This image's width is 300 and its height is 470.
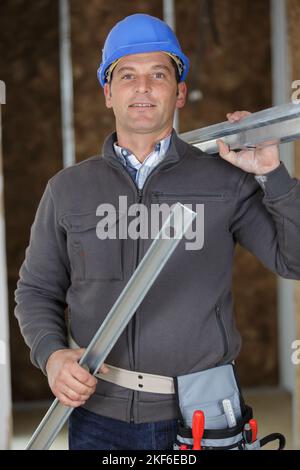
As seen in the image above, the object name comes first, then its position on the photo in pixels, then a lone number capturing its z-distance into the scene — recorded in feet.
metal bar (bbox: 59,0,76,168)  13.95
